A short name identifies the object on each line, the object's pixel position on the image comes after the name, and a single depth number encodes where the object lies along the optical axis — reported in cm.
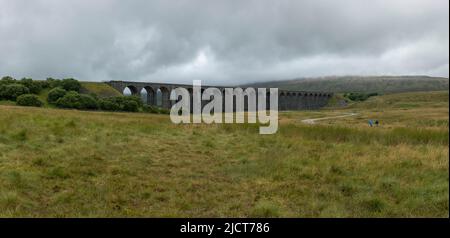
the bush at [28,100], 5988
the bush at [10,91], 6128
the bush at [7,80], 6544
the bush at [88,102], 6625
